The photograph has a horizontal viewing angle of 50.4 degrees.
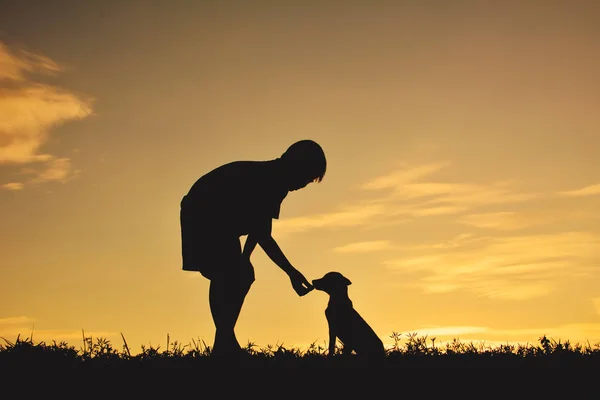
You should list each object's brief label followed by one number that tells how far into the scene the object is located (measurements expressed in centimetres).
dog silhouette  816
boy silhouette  723
